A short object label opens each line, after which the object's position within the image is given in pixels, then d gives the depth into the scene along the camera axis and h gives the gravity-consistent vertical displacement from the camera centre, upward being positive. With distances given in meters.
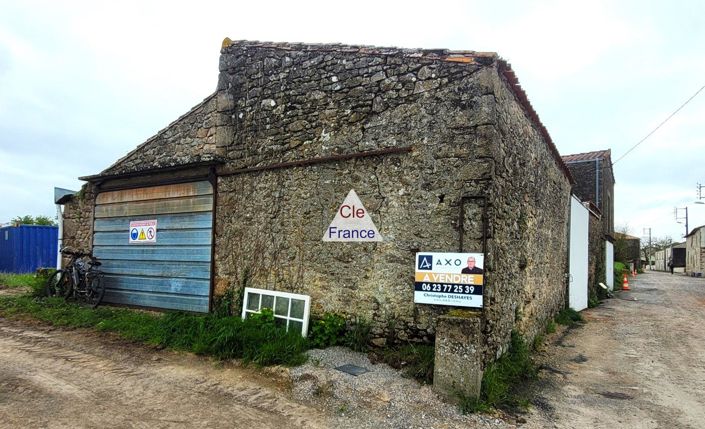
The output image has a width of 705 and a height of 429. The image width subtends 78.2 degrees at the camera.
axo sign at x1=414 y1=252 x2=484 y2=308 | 4.99 -0.49
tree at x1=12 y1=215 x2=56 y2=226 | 23.44 +0.24
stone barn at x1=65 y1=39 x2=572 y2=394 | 5.32 +0.70
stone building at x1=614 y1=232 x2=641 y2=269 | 26.56 -0.48
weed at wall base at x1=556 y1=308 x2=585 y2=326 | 9.65 -1.75
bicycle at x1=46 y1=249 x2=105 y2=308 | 8.45 -1.04
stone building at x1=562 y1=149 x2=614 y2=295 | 16.00 +2.26
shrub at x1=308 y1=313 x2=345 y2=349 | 5.80 -1.33
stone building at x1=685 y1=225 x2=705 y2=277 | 33.22 -0.57
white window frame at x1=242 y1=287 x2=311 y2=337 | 6.00 -1.03
